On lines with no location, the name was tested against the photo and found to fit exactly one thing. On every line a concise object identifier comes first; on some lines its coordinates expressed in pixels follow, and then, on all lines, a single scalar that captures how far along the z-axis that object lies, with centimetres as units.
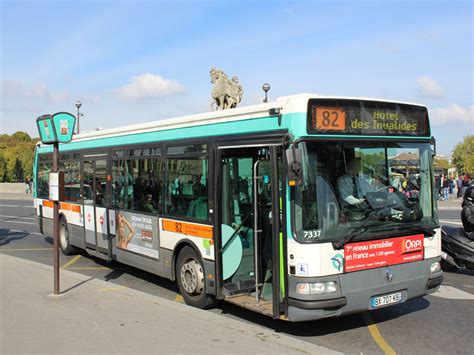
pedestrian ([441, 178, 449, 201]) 3085
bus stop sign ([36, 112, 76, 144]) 739
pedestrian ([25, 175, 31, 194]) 4629
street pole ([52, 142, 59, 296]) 728
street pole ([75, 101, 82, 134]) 2772
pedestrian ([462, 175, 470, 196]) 2918
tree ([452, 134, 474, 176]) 9497
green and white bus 532
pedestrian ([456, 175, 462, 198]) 3038
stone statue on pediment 2255
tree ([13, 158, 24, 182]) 6425
